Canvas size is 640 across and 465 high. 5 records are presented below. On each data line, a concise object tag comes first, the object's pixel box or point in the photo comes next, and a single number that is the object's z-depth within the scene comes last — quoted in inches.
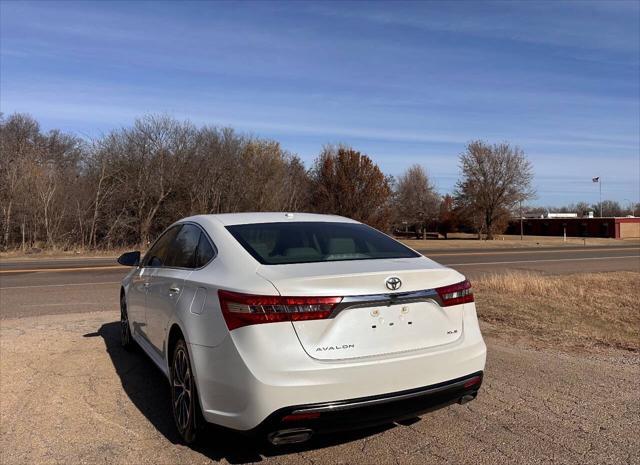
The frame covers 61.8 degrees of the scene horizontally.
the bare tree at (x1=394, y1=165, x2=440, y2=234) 2874.0
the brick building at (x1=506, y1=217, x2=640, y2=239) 2753.4
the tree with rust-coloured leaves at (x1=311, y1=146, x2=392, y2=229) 1705.2
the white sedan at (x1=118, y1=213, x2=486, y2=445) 122.6
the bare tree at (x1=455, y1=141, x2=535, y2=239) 2279.3
